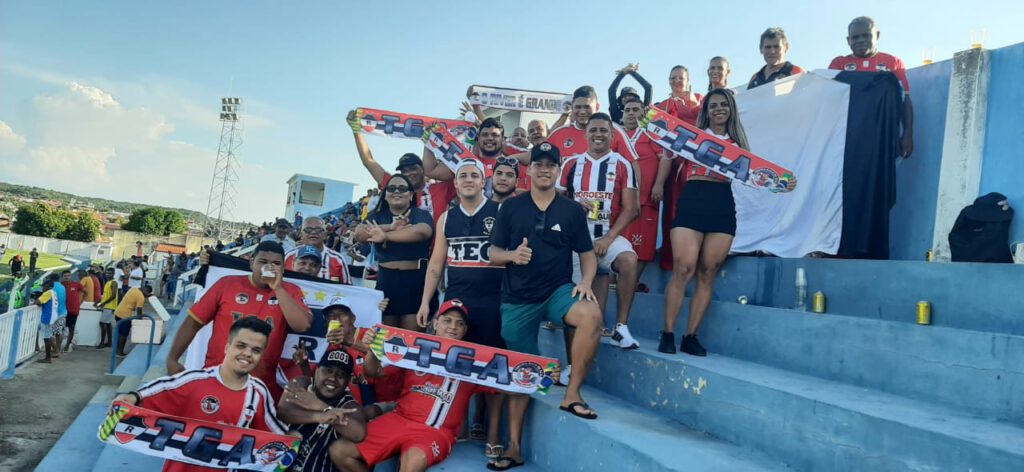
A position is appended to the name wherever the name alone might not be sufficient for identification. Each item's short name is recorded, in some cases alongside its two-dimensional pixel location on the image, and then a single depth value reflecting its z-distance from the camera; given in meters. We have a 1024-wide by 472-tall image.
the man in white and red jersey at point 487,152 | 6.30
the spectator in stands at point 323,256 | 6.07
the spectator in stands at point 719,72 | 6.62
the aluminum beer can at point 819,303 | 4.41
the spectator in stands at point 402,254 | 5.05
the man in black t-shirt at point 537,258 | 4.00
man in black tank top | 4.41
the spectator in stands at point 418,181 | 5.80
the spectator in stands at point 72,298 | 15.39
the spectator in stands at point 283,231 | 11.92
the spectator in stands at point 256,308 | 4.46
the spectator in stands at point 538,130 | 7.44
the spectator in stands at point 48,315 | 13.55
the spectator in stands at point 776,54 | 6.37
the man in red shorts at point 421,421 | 3.88
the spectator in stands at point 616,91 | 6.51
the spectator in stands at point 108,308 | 16.25
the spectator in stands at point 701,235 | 4.52
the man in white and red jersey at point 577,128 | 6.09
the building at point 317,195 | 45.81
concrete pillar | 5.05
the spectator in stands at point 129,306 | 14.58
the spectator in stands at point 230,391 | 3.55
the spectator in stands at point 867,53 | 5.66
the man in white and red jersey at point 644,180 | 5.55
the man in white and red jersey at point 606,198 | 4.79
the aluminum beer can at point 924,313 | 3.76
